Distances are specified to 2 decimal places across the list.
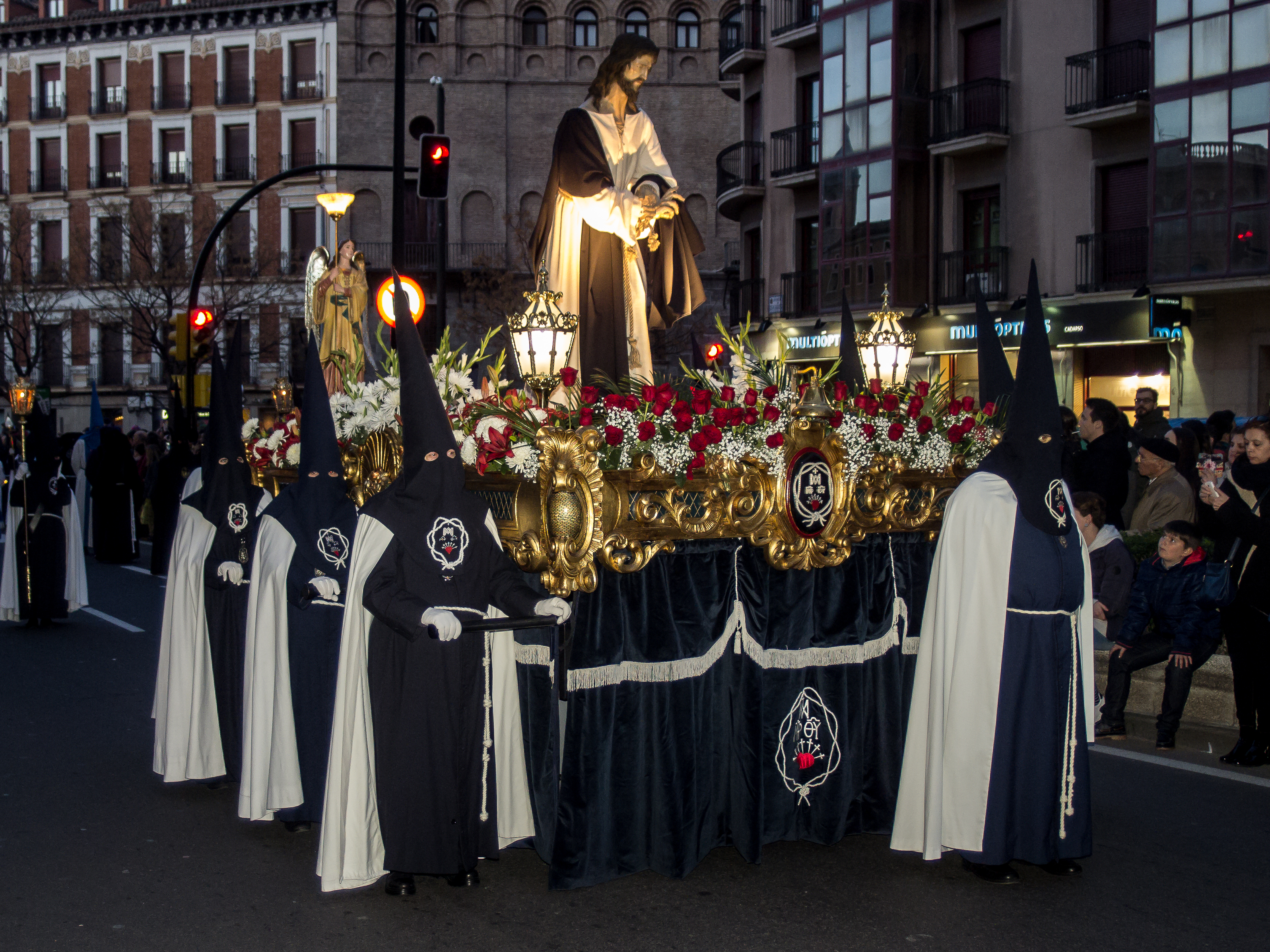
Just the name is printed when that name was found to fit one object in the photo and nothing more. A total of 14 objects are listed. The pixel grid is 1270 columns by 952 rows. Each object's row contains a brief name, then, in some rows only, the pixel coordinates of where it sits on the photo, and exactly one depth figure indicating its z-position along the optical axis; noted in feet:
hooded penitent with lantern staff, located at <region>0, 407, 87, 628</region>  41.63
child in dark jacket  25.29
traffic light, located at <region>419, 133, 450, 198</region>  48.88
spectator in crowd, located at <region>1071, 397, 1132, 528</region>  34.22
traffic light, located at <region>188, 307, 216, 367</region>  59.52
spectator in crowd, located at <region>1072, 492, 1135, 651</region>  27.78
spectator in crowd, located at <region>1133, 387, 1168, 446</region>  36.96
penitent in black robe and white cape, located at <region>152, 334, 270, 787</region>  23.07
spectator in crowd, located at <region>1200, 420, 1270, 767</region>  23.99
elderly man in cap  30.42
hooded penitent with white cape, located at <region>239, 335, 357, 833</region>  20.21
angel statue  31.30
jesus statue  22.18
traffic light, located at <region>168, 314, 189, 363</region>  59.31
